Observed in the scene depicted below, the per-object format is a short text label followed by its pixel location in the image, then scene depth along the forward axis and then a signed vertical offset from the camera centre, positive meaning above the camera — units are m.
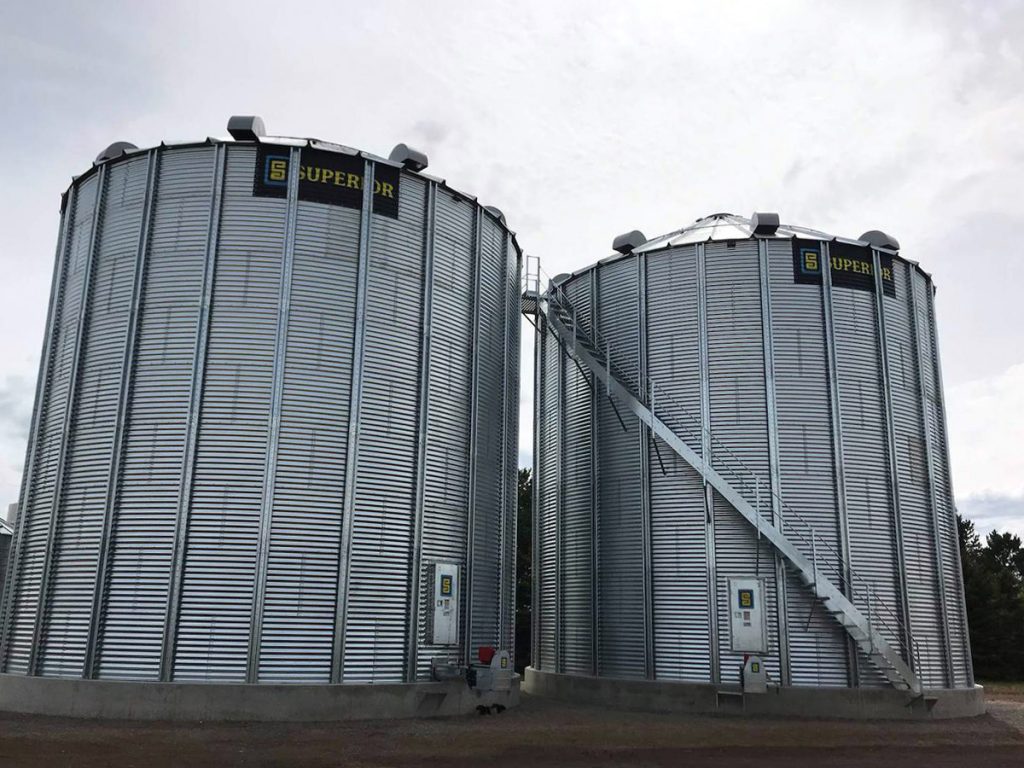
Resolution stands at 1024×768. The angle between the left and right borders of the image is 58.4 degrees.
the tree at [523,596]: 44.28 +1.11
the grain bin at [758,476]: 24.59 +4.09
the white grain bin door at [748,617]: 24.25 +0.14
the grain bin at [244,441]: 20.14 +4.01
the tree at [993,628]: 47.06 -0.09
